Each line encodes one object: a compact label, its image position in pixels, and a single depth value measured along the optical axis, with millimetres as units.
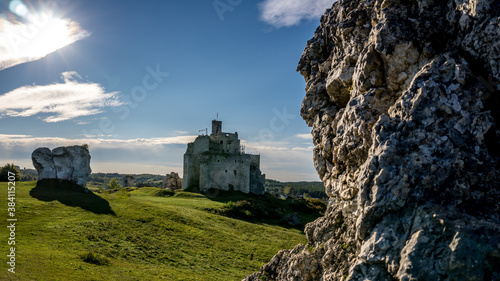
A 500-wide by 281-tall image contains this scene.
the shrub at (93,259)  20359
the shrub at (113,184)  87312
